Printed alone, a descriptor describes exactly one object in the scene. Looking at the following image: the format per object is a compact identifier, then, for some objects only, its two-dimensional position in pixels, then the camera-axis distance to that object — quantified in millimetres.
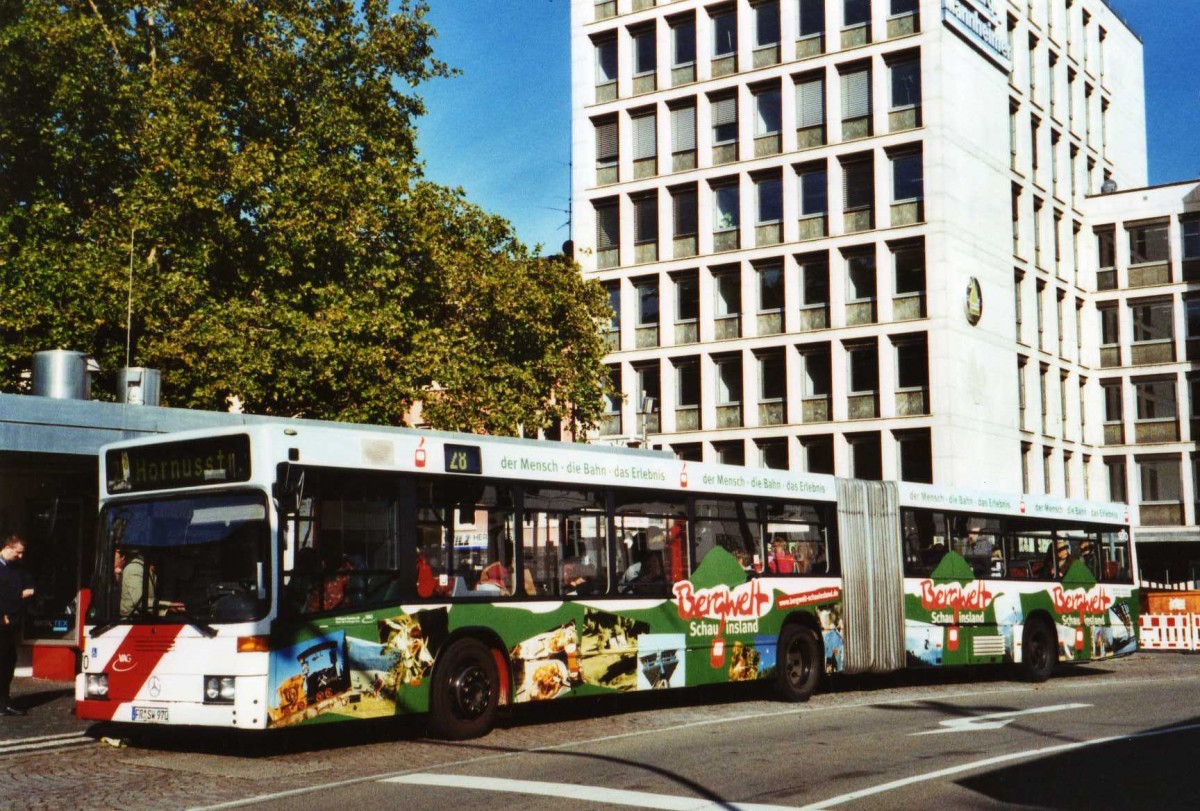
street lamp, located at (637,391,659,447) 42525
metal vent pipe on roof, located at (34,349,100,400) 21422
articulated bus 11953
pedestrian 14836
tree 27672
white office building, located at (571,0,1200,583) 46781
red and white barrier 32594
